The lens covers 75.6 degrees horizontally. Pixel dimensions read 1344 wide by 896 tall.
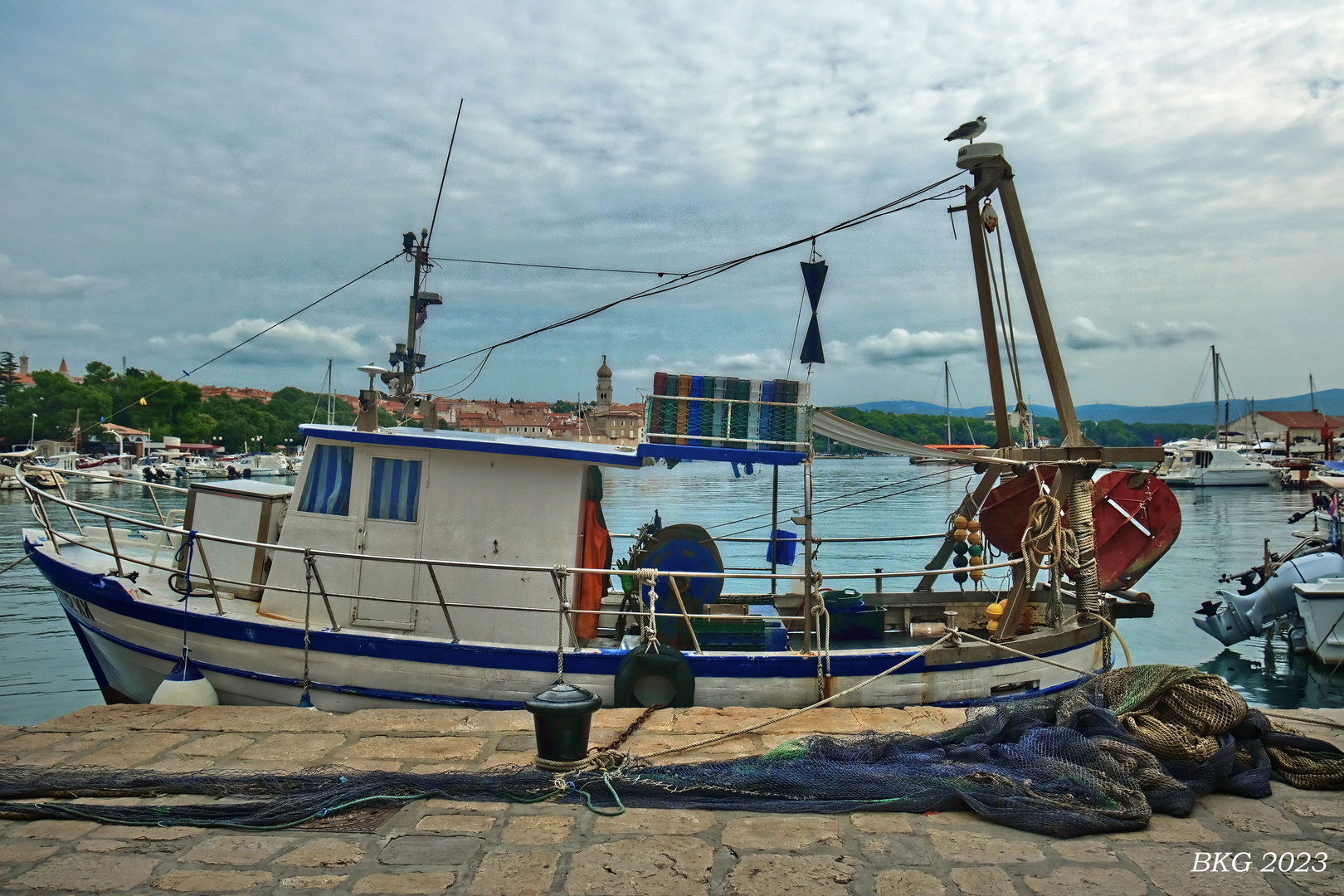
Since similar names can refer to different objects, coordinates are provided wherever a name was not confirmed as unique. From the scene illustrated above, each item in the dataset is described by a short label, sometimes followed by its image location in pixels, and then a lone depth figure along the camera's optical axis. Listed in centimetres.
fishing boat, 714
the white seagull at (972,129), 851
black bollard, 470
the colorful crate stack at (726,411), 729
